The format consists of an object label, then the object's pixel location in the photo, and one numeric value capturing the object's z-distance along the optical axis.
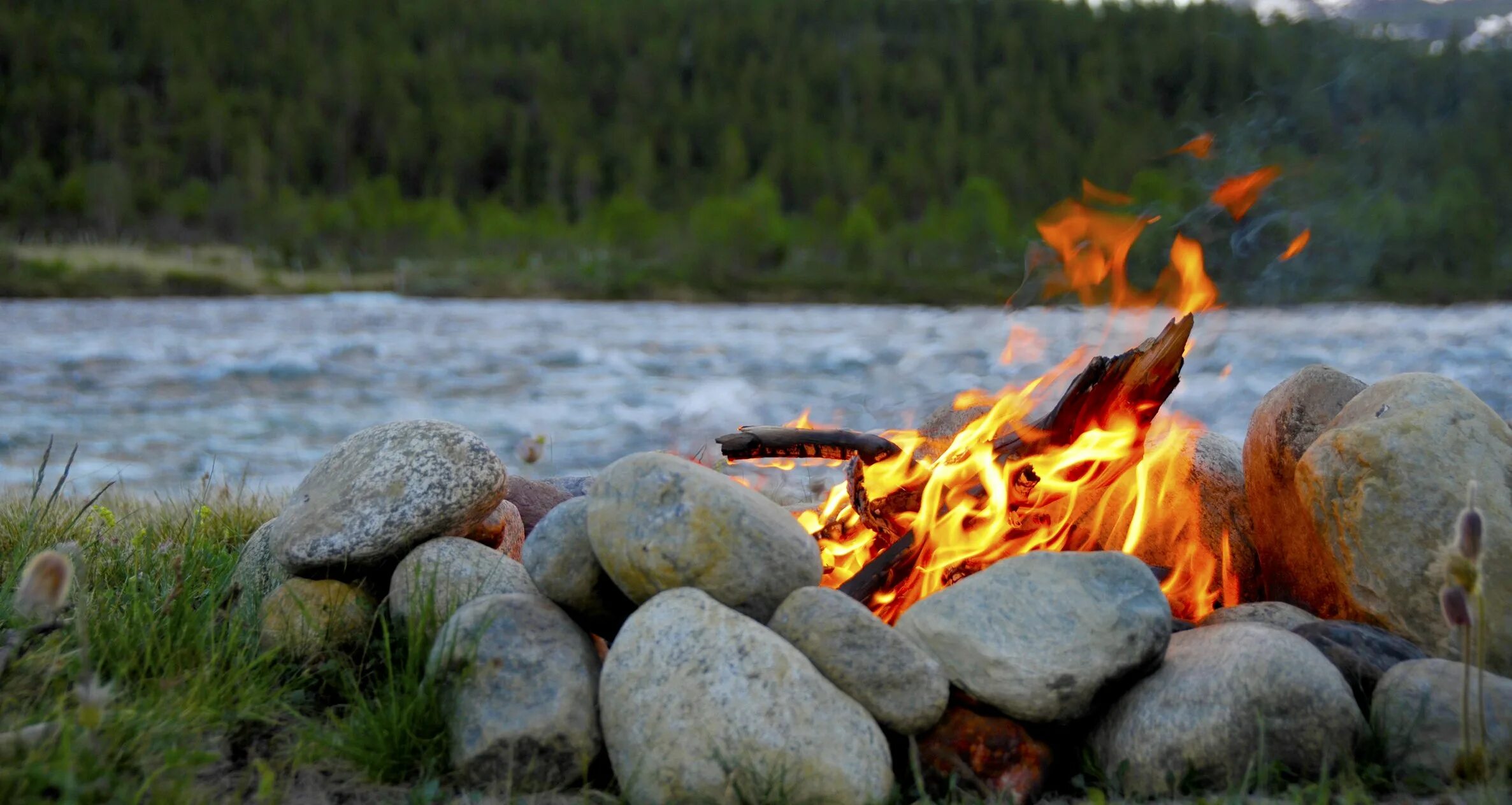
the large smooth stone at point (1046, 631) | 2.77
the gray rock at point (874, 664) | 2.71
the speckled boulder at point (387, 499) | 3.26
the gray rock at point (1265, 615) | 3.35
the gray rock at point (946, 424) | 4.25
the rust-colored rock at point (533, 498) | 4.52
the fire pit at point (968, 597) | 2.60
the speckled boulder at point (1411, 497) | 3.02
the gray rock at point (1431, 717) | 2.58
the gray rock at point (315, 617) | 3.08
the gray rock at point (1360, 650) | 2.94
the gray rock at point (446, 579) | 3.08
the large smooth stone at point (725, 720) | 2.46
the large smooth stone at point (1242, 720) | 2.64
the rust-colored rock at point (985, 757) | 2.70
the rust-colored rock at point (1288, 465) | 3.62
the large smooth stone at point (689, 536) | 2.84
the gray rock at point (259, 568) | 3.50
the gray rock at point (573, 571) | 3.08
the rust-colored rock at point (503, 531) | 3.82
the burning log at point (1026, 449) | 3.45
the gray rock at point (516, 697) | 2.63
